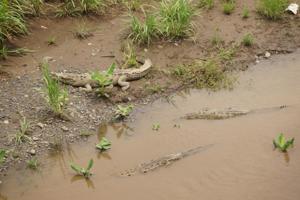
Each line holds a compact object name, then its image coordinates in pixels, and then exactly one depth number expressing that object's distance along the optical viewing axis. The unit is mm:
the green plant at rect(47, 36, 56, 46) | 13826
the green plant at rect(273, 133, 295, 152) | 10657
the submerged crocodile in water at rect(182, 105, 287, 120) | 11774
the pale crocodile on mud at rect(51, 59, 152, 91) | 12475
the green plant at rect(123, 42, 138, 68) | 13374
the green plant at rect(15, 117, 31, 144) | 10556
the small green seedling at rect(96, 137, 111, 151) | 10676
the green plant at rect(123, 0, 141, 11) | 15467
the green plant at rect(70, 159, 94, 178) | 9855
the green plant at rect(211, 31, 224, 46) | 14428
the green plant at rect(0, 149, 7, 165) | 9628
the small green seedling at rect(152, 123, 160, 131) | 11383
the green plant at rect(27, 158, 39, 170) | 10049
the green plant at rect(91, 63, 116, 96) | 11982
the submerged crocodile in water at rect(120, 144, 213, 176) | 10058
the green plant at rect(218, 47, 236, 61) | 13939
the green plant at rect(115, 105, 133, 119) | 11572
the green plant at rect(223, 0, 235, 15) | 15518
